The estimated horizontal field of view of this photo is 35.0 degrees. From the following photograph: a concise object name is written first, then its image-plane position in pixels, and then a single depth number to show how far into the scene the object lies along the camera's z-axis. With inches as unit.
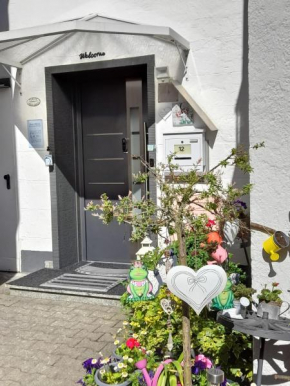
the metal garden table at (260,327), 97.2
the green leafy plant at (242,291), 121.9
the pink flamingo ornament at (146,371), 103.3
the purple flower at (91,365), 119.4
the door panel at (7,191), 243.3
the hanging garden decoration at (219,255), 146.6
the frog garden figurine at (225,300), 134.1
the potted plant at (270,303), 105.6
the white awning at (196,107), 195.6
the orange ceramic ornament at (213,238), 147.6
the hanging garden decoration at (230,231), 153.8
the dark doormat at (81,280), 203.8
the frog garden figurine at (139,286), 152.6
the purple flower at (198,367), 110.1
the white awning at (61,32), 167.9
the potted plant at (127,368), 111.8
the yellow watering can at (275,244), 105.5
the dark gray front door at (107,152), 237.0
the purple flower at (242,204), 161.4
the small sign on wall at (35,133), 236.1
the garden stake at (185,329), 97.8
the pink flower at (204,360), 111.8
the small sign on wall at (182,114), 203.8
